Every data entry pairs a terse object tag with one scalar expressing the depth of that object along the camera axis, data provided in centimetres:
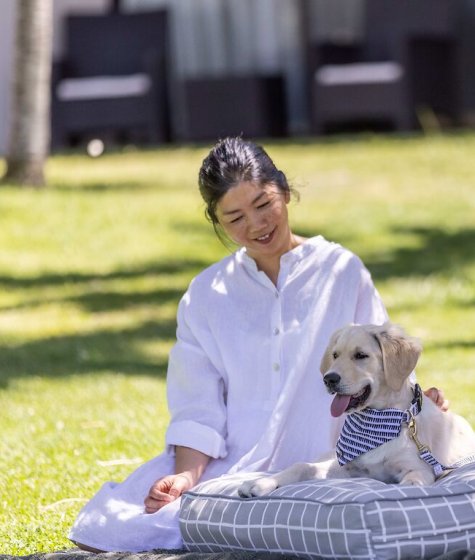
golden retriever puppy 793
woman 876
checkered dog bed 723
